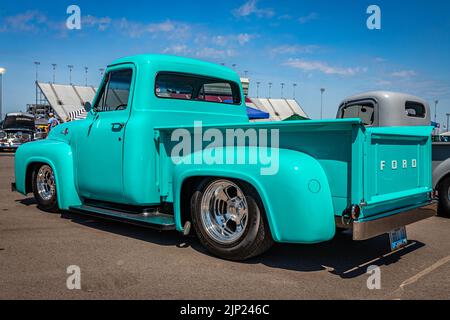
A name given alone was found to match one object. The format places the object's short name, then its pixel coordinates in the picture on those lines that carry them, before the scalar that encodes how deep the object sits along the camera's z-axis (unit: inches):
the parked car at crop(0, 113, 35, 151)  912.9
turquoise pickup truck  133.1
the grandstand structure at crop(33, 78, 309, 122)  1341.7
